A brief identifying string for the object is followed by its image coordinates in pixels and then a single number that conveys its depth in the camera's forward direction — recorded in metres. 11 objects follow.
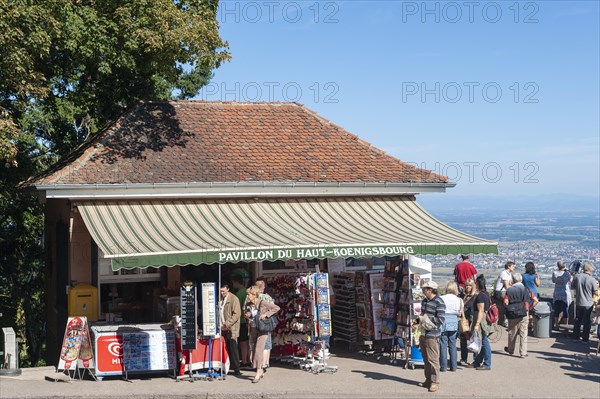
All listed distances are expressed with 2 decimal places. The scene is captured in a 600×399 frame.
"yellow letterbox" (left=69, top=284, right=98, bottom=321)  15.20
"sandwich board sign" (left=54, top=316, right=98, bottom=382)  13.48
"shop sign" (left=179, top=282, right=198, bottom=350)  13.21
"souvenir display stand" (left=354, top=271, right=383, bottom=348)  15.78
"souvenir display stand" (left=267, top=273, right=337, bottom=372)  14.22
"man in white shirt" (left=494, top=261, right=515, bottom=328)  16.41
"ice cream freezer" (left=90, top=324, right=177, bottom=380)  13.43
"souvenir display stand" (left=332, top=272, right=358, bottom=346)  16.48
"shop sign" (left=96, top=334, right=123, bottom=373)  13.42
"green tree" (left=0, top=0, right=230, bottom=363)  15.69
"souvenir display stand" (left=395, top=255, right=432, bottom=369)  14.49
